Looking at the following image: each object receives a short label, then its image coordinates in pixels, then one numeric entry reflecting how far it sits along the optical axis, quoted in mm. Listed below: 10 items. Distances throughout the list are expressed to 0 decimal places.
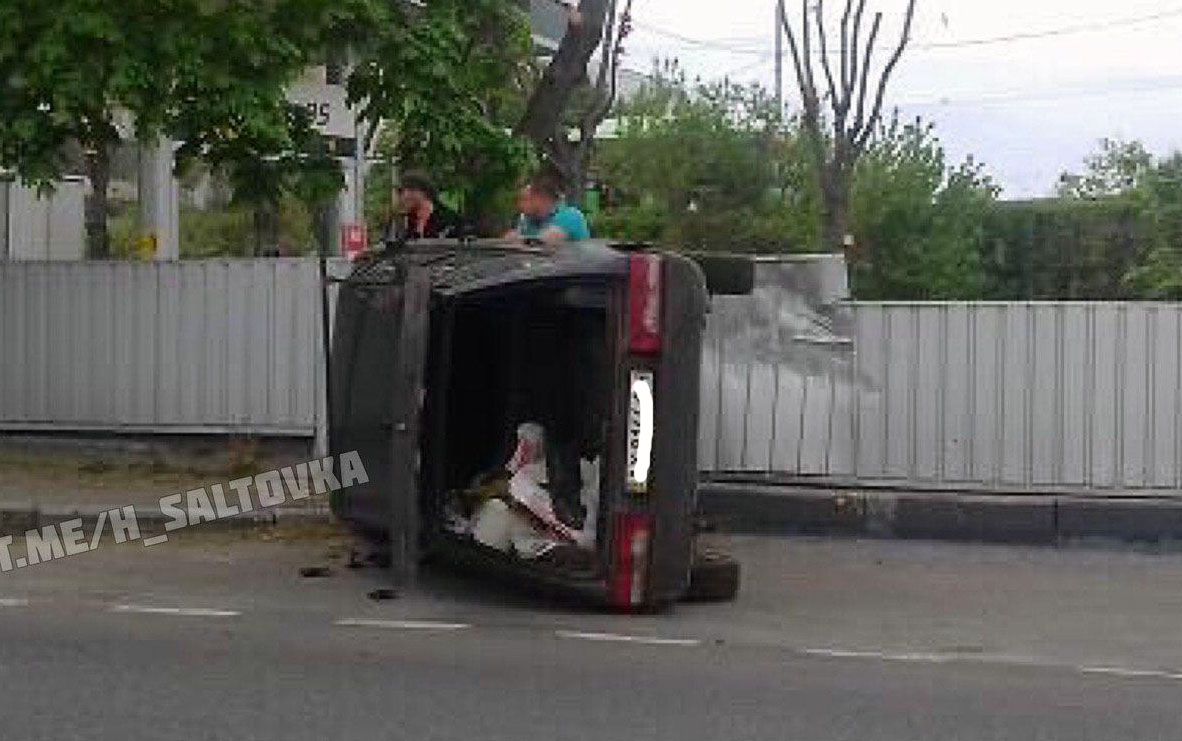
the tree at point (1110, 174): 41625
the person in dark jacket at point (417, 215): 11531
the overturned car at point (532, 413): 9180
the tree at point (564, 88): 14000
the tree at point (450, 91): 13773
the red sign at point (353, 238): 17819
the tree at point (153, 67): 12695
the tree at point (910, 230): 29953
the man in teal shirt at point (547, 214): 10789
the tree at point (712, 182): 30328
